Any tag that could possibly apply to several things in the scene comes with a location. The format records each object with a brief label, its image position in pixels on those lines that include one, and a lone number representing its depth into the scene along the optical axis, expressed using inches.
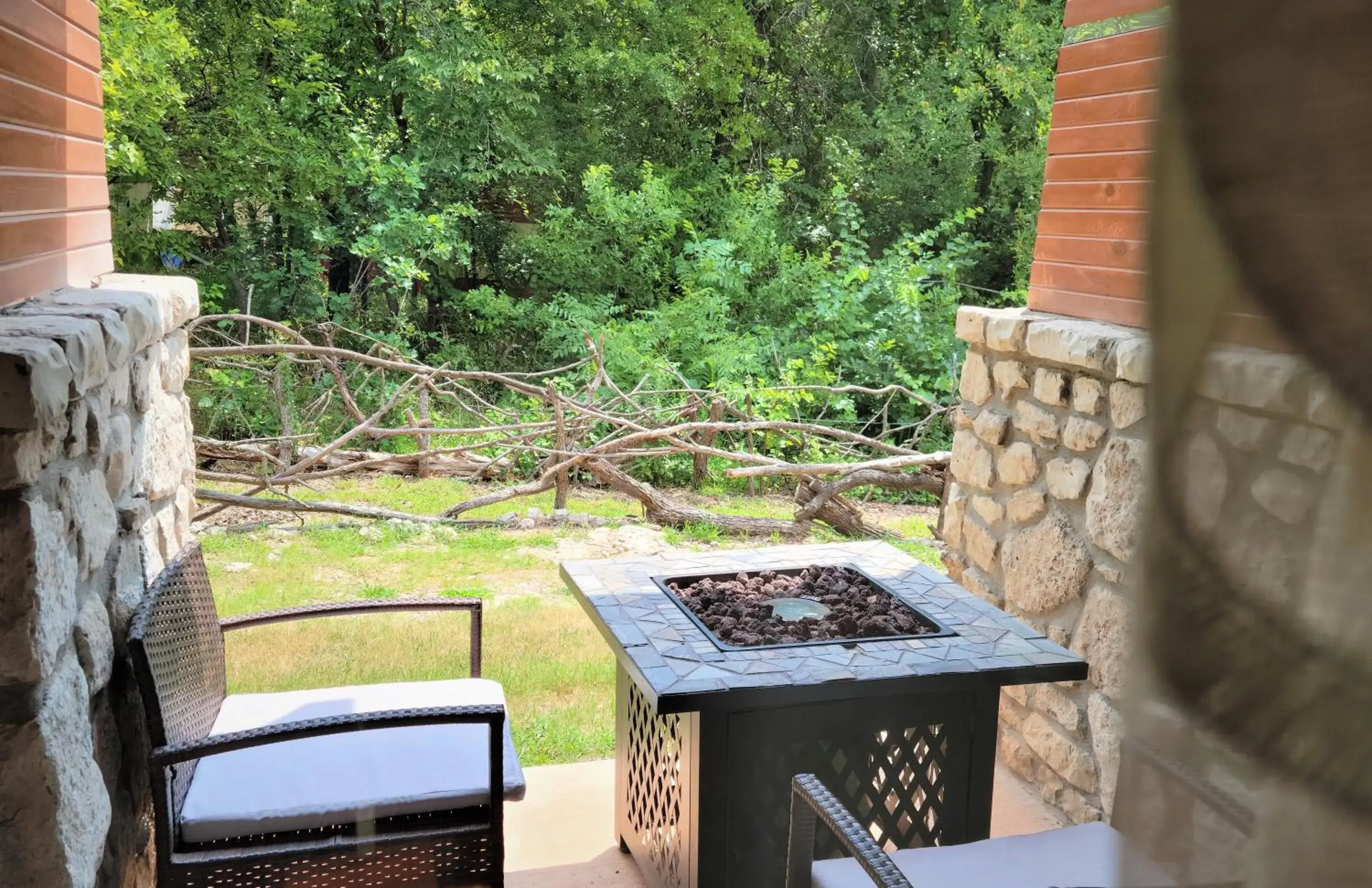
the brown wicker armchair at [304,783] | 76.1
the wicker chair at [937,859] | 63.4
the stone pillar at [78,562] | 56.4
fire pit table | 81.4
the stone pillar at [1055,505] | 101.6
